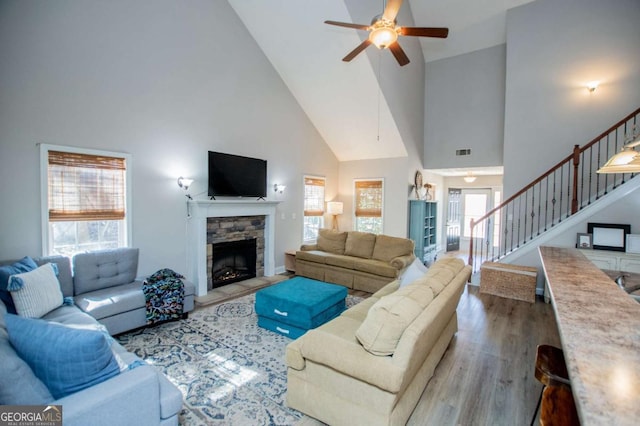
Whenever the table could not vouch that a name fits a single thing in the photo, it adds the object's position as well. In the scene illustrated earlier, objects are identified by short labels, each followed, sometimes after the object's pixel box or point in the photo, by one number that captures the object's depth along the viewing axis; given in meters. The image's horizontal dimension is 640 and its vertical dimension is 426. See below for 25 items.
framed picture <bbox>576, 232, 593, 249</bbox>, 4.46
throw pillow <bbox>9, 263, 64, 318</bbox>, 2.58
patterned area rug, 2.24
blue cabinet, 7.06
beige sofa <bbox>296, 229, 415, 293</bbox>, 5.04
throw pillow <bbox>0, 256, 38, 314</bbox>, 2.63
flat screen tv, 4.96
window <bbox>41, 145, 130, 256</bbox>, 3.42
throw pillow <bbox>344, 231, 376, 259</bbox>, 5.56
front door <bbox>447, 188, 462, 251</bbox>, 9.42
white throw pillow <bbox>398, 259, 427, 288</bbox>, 3.00
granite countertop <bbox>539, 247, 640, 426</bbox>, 0.86
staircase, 4.74
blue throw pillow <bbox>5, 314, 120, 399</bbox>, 1.46
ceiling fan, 3.15
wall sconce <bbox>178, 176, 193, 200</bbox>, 4.52
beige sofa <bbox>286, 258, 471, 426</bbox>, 1.82
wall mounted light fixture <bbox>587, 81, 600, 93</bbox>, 5.35
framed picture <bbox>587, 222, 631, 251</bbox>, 4.29
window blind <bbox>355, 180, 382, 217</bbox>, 7.27
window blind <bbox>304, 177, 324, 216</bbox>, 6.99
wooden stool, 1.38
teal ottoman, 3.33
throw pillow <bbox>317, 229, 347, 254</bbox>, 5.96
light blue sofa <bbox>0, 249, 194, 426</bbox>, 1.45
